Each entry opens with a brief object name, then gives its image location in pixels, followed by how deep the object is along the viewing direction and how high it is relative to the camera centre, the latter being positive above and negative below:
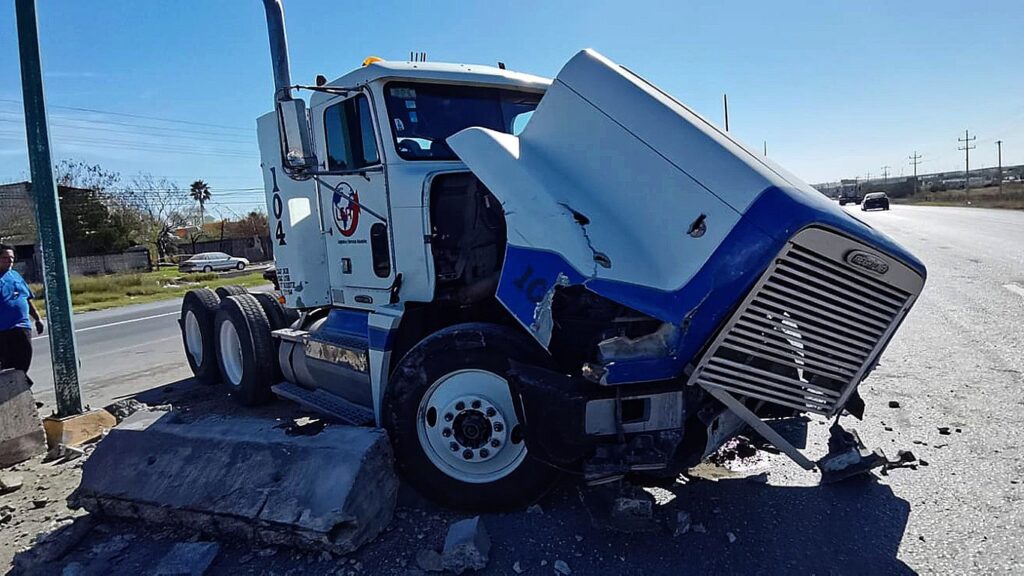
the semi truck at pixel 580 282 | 2.79 -0.27
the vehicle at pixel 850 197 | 65.36 +1.75
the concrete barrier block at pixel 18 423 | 4.85 -1.15
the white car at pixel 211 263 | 38.84 -0.13
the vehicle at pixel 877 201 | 50.74 +0.78
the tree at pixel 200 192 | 72.50 +8.17
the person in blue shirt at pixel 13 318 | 6.35 -0.42
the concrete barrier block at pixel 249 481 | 3.21 -1.22
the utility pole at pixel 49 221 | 5.48 +0.46
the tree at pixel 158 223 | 46.25 +3.47
